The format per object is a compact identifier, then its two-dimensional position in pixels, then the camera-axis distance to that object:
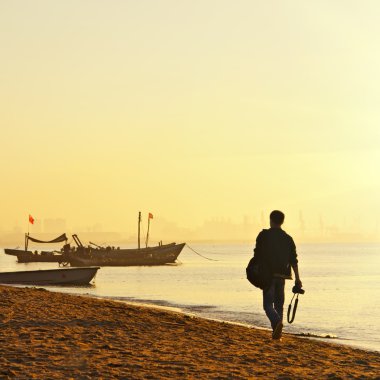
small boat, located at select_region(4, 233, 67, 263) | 95.16
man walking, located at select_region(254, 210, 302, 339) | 12.19
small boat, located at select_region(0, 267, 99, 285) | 40.75
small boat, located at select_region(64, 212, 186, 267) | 95.46
